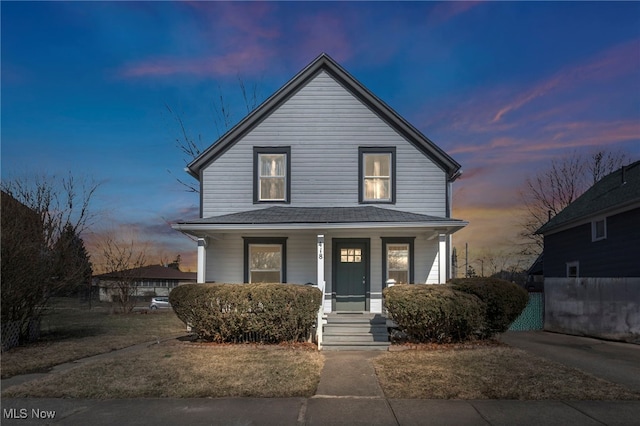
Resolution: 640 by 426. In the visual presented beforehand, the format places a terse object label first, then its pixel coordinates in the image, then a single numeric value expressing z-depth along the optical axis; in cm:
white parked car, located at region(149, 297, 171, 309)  3738
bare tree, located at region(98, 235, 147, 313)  2488
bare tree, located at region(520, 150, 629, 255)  3297
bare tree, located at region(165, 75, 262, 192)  2883
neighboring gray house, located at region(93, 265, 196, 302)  2545
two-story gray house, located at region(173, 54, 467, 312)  1450
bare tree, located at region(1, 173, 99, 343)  1016
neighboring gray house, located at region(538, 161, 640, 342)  1376
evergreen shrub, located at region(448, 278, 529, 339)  1142
